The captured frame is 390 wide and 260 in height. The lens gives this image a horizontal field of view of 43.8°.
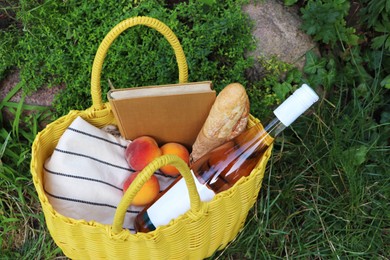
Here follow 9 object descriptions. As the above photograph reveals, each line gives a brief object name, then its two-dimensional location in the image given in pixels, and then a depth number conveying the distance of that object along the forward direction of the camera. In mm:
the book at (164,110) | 1355
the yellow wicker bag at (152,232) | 1125
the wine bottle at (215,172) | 1243
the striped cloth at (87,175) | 1298
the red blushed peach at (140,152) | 1407
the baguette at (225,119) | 1273
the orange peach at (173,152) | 1441
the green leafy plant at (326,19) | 1622
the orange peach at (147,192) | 1343
